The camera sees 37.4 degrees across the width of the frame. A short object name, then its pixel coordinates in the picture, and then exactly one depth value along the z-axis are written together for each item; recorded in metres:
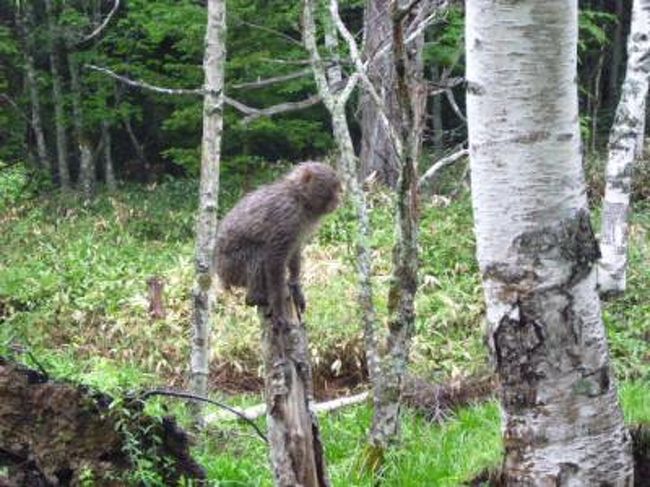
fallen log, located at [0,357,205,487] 4.23
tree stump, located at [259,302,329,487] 4.70
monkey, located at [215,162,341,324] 5.48
